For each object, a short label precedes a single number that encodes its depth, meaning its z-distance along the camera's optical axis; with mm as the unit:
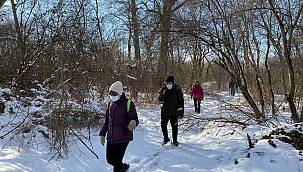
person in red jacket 10769
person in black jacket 5765
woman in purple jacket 4128
